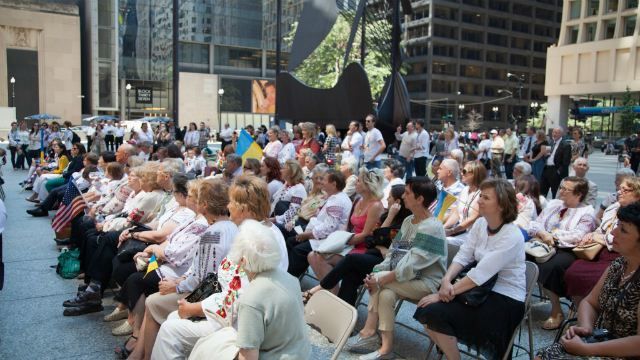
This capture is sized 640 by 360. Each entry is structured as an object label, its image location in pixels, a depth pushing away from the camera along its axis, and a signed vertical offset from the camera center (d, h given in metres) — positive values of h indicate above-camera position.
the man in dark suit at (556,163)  10.49 -0.73
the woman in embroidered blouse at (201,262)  3.51 -0.94
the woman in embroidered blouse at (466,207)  5.14 -0.83
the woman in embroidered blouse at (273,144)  11.29 -0.55
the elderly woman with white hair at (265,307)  2.49 -0.89
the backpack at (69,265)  5.91 -1.68
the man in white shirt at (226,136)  19.89 -0.72
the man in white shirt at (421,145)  12.84 -0.54
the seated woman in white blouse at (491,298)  3.46 -1.14
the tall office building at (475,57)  75.25 +9.82
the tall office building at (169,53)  55.41 +6.61
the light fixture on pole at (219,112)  57.75 +0.48
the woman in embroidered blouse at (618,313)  2.71 -1.00
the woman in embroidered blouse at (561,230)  4.57 -0.93
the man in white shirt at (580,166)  6.92 -0.50
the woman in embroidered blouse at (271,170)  7.21 -0.71
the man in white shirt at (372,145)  11.78 -0.52
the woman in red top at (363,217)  4.95 -0.91
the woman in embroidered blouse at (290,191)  6.38 -0.88
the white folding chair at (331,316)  2.78 -1.08
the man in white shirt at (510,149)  15.27 -0.69
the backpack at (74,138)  20.61 -0.98
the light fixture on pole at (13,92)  50.51 +1.77
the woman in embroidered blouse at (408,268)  3.88 -1.07
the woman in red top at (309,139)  11.34 -0.42
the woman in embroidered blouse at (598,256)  4.28 -1.07
